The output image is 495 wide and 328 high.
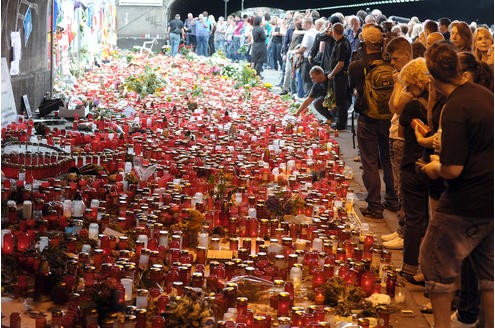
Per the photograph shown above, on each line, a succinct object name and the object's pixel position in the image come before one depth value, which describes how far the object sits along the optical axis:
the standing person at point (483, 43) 9.43
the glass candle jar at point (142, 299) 6.71
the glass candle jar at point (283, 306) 7.05
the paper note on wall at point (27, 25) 18.30
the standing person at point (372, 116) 10.25
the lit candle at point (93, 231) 8.51
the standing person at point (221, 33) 43.69
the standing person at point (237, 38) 42.47
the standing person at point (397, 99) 8.79
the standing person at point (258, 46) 31.42
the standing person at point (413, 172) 7.94
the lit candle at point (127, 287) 7.01
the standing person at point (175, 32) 42.38
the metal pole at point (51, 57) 21.06
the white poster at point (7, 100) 14.97
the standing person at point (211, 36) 43.69
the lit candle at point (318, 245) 8.69
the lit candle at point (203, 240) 8.59
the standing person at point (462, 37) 8.99
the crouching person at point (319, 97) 17.89
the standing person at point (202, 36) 42.72
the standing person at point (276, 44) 37.19
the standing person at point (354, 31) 19.36
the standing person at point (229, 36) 43.22
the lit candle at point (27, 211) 9.14
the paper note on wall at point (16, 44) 16.72
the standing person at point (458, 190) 5.85
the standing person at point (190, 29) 42.97
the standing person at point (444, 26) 15.79
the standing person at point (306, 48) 23.06
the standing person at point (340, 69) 17.69
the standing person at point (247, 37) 38.53
